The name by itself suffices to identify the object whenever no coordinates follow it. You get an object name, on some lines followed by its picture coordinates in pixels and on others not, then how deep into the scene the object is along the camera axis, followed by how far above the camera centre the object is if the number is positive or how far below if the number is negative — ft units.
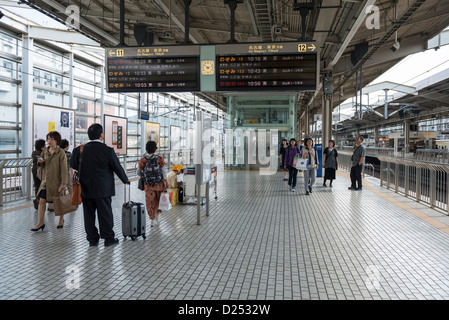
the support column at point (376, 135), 137.49 +7.55
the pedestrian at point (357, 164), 32.59 -0.98
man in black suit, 15.19 -1.25
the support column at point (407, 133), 93.40 +5.61
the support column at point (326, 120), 52.01 +4.96
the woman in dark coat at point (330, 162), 34.83 -0.85
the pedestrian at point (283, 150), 39.59 +0.35
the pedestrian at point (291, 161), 32.58 -0.73
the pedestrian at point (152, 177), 18.51 -1.24
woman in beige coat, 17.60 -1.10
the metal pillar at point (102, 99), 50.68 +7.54
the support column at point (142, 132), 64.39 +3.79
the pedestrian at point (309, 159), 30.96 -0.51
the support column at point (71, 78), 42.88 +8.93
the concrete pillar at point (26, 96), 33.80 +5.33
